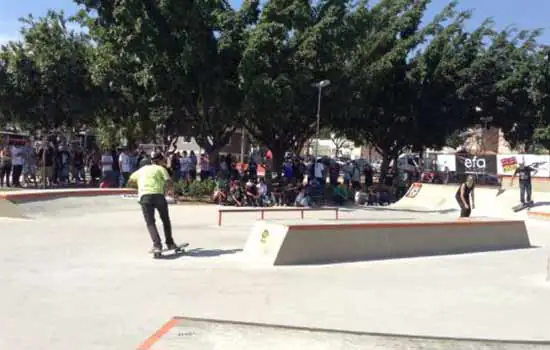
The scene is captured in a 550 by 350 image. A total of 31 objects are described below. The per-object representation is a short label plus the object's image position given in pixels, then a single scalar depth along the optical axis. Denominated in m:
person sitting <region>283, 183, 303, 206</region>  21.73
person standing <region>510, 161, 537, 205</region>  21.94
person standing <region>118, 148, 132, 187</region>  22.86
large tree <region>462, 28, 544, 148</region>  32.03
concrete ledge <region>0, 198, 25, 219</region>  14.63
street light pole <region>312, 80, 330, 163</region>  23.25
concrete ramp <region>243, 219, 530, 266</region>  10.26
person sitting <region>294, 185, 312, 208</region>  21.07
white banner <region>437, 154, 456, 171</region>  34.84
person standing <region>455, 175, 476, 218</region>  16.28
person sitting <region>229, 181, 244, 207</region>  20.56
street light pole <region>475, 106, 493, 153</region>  34.00
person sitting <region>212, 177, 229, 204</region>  20.61
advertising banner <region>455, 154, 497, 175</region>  32.78
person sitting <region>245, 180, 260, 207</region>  20.44
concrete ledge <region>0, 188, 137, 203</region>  15.10
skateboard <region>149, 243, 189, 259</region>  10.18
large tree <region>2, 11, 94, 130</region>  26.05
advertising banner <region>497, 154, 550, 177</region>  32.50
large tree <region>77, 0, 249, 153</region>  20.73
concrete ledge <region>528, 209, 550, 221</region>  20.72
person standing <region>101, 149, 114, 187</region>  22.61
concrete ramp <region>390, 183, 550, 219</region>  22.64
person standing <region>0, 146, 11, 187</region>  22.12
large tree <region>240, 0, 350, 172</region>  20.62
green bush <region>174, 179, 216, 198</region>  21.48
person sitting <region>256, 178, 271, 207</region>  20.84
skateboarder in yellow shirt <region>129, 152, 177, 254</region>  10.14
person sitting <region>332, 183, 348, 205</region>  24.20
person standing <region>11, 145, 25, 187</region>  21.81
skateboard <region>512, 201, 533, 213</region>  22.33
